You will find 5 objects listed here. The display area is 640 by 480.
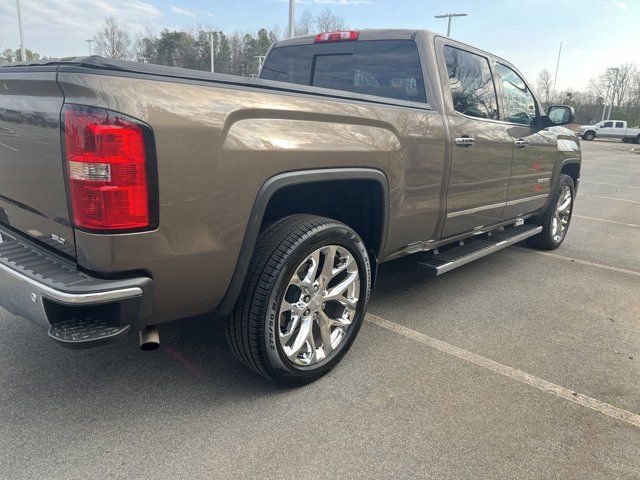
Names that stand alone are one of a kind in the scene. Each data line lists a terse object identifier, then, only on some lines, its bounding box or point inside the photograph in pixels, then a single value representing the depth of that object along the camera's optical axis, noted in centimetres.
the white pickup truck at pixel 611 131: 4309
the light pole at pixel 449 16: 3572
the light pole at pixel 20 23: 3087
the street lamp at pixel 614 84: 6184
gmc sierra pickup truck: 192
